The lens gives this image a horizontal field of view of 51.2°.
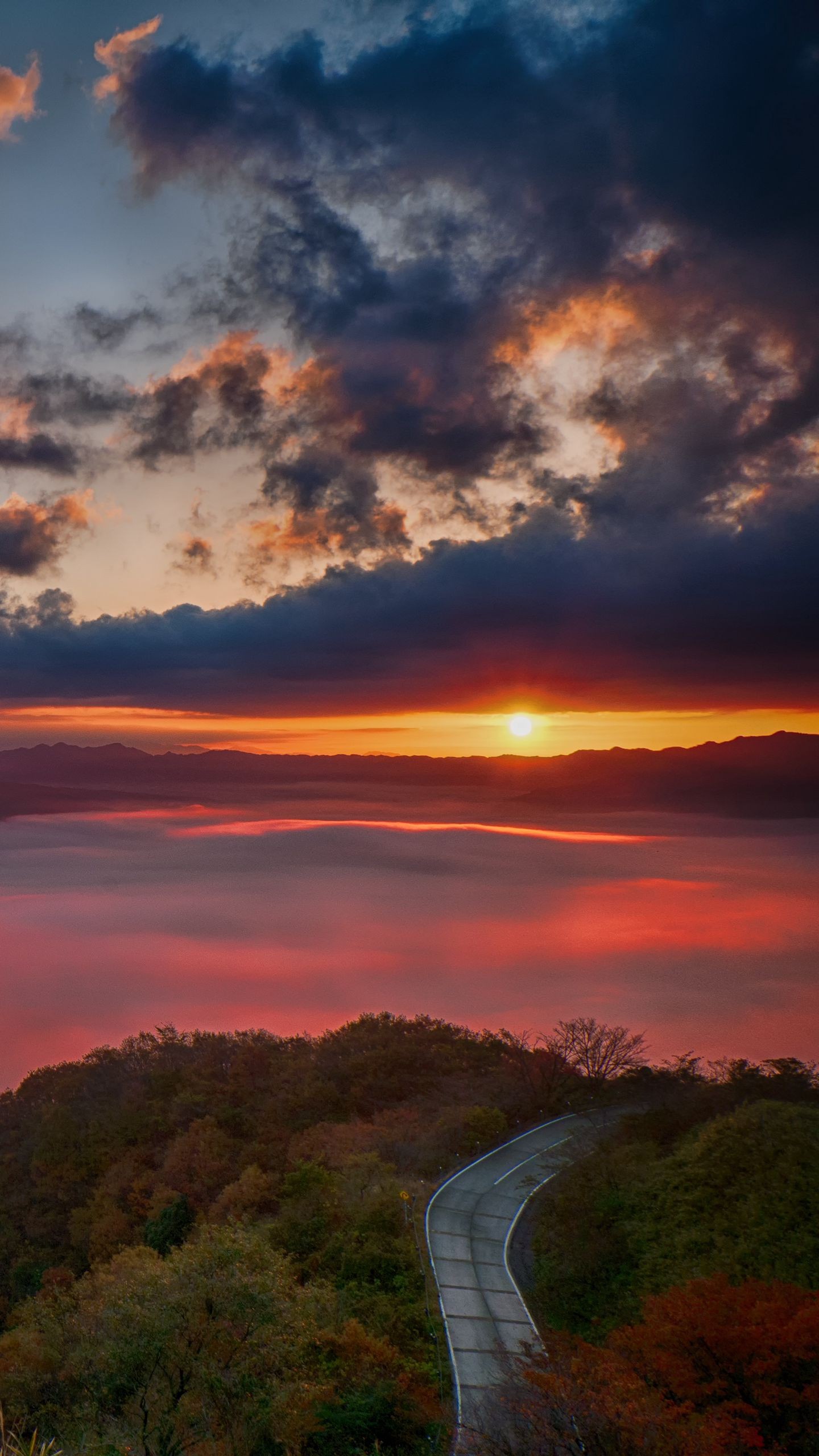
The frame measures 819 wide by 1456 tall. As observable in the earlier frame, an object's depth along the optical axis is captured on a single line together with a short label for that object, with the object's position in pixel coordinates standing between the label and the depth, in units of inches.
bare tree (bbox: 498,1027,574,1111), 1971.0
